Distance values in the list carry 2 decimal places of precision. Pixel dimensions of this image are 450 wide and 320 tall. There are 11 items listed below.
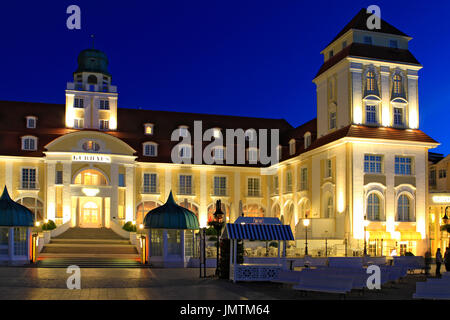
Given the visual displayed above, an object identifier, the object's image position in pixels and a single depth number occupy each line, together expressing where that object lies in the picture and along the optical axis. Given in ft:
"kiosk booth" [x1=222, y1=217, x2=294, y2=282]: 82.94
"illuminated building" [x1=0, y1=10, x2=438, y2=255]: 145.38
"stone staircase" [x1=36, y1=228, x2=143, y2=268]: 115.96
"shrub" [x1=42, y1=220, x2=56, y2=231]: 156.25
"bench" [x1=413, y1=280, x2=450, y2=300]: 57.26
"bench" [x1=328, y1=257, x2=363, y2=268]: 103.27
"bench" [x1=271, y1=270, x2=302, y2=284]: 73.31
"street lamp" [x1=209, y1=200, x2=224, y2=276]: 89.76
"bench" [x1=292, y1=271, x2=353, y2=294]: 63.06
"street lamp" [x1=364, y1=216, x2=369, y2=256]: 131.73
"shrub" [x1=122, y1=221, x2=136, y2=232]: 161.17
